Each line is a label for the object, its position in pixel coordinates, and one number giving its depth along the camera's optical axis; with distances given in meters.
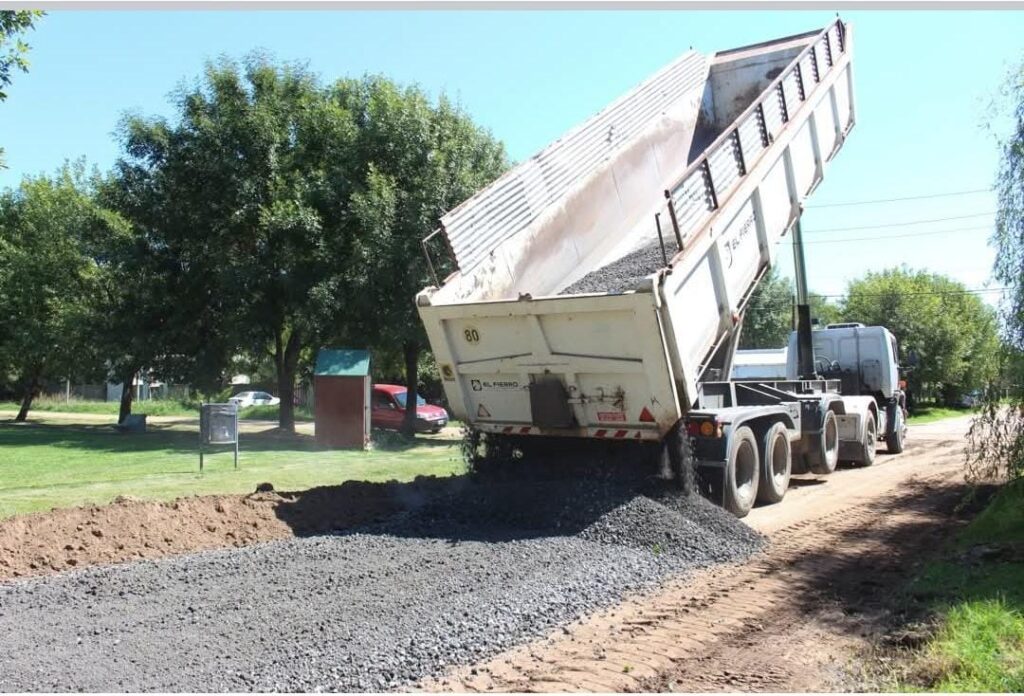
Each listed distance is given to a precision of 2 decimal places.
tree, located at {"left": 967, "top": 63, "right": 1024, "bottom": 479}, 7.71
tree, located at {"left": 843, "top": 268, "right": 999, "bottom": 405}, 36.47
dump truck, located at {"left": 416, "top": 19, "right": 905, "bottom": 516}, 7.91
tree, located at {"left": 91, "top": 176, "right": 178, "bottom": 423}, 21.69
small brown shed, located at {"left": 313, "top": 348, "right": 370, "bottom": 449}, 17.92
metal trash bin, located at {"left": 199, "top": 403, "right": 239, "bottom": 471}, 13.30
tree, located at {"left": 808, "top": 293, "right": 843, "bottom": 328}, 52.72
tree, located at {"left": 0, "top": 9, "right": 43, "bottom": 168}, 10.30
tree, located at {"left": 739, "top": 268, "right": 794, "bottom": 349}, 45.62
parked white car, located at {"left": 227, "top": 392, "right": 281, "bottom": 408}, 43.46
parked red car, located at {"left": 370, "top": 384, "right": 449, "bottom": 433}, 25.16
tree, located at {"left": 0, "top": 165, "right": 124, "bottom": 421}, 26.52
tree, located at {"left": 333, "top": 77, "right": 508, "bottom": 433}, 19.41
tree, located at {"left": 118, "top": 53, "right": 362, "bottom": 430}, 20.61
